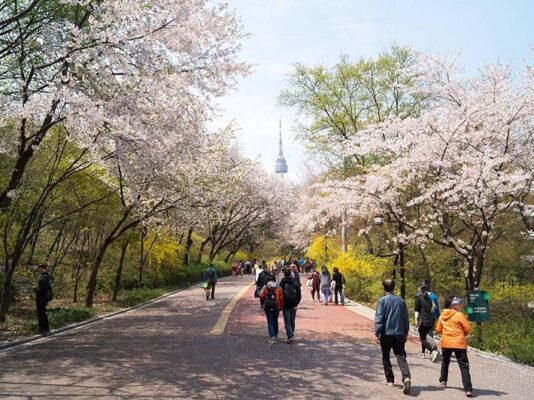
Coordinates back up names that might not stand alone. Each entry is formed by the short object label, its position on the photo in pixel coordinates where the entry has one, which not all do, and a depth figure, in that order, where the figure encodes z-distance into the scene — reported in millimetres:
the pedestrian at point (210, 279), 22458
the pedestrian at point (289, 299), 11180
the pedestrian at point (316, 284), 22956
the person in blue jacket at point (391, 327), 7340
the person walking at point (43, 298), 12170
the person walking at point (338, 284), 21038
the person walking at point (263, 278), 12397
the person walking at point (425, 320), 9992
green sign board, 10578
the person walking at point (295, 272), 16838
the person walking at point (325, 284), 21297
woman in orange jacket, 7430
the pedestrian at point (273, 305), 11078
